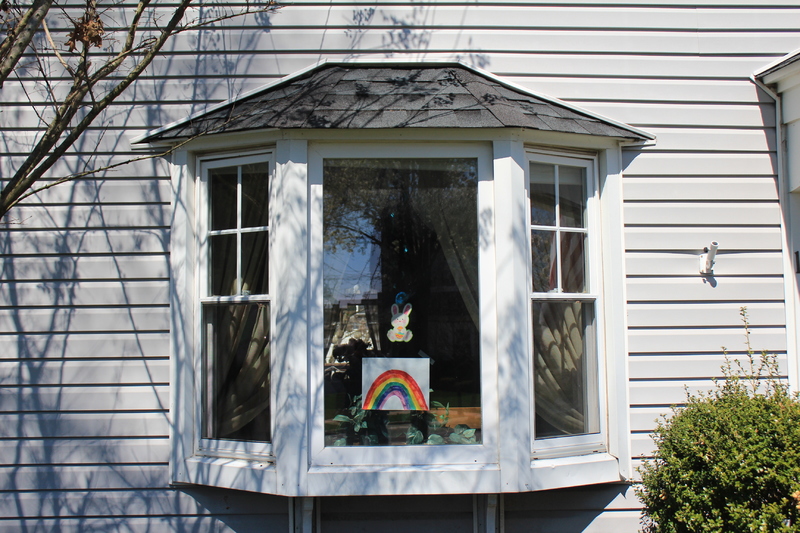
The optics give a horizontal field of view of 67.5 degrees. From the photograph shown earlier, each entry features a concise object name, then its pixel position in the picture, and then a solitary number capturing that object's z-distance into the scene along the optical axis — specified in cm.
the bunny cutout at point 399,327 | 361
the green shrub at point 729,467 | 299
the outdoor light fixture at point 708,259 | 392
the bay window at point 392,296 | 351
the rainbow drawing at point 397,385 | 356
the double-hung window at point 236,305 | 374
